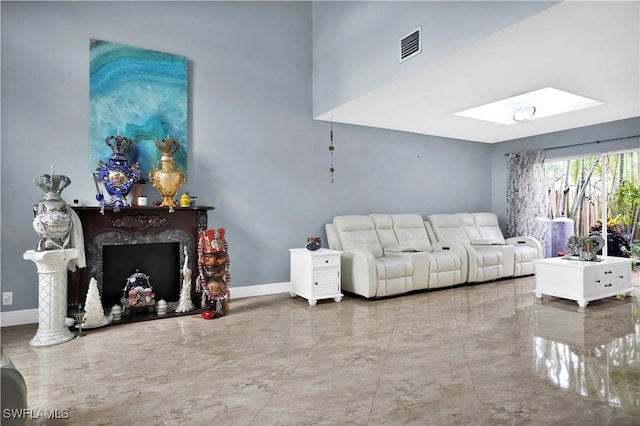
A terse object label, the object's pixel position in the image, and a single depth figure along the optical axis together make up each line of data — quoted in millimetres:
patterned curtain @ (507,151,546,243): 6383
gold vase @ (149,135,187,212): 3877
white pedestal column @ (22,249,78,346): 2998
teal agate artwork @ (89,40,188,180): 3812
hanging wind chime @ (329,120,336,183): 5336
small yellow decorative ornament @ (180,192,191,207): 4000
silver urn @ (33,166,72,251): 3066
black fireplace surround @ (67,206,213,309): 3549
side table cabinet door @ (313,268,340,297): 4324
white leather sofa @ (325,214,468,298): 4484
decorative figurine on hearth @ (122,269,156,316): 3699
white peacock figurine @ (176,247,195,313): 3865
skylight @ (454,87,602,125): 4699
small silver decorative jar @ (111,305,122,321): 3564
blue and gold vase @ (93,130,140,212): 3615
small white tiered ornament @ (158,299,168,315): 3792
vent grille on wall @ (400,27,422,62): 3436
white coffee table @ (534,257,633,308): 4082
